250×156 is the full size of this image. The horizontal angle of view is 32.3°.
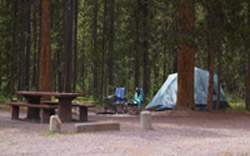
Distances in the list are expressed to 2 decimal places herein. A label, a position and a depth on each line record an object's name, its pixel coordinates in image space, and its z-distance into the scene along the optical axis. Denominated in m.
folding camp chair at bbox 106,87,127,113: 16.86
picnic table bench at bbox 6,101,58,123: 12.17
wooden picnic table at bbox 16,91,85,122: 11.84
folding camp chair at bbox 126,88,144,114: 18.61
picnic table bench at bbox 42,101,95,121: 13.02
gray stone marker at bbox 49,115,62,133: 9.42
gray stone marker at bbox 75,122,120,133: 9.77
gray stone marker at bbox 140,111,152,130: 10.63
